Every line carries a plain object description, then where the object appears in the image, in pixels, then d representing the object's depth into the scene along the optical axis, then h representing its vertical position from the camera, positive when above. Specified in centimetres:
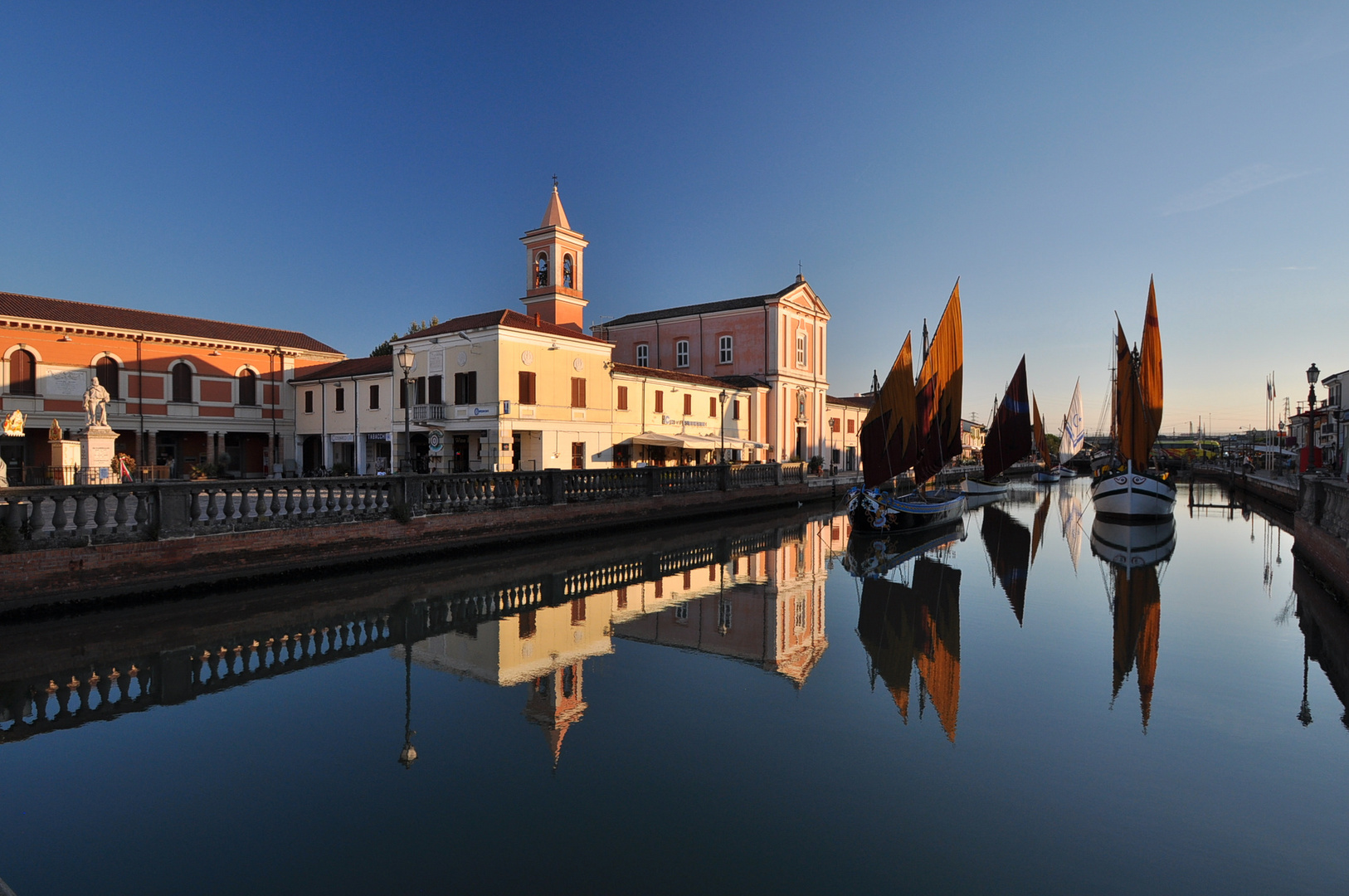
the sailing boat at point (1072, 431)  7075 +156
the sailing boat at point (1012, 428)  3419 +90
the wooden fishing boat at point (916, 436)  2173 +39
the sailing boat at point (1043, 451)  5531 -46
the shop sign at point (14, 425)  1986 +77
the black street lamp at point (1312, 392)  2108 +168
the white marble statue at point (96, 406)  1742 +115
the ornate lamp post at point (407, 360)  1403 +181
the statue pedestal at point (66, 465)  1756 -37
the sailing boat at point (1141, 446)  2511 -1
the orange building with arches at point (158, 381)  2847 +316
